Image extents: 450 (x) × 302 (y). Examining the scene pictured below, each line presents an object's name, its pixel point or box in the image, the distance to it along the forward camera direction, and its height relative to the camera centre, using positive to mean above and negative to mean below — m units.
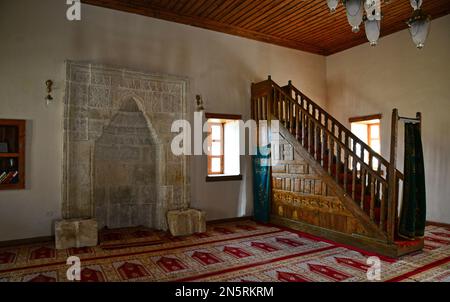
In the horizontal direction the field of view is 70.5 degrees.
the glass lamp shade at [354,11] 2.84 +1.31
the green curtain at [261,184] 6.21 -0.57
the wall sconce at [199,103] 5.93 +1.00
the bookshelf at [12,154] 4.61 +0.05
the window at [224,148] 6.52 +0.18
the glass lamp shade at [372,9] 3.01 +1.40
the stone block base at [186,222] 5.29 -1.10
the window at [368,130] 7.04 +0.59
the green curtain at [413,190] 4.39 -0.48
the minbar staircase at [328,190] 4.25 -0.52
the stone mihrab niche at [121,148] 4.96 +0.16
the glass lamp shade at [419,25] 3.05 +1.26
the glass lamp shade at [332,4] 2.95 +1.42
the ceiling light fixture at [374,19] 2.88 +1.30
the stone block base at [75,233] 4.47 -1.09
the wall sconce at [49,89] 4.77 +1.03
